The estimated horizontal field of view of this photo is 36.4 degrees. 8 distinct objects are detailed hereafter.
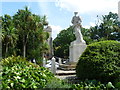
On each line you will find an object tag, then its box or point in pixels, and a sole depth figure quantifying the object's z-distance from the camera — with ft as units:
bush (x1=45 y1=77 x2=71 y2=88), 13.35
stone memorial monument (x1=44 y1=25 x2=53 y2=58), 130.52
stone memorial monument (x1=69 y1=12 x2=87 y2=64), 38.88
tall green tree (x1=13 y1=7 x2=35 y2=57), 67.87
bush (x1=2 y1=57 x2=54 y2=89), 12.67
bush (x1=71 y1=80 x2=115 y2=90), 13.52
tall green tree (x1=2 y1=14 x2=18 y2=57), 65.00
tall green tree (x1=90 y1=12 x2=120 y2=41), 108.06
